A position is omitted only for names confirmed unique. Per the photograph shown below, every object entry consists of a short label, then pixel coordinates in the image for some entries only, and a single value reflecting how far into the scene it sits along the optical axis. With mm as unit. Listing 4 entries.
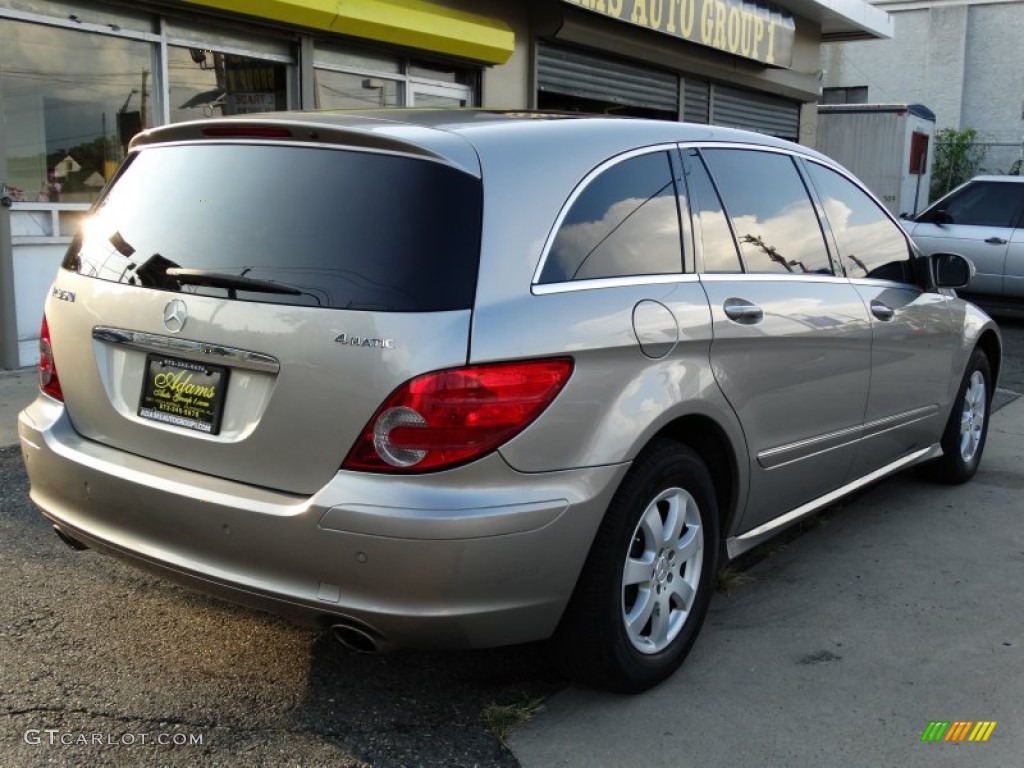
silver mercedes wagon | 2604
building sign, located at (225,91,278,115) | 8883
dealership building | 7473
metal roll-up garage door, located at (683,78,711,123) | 14672
